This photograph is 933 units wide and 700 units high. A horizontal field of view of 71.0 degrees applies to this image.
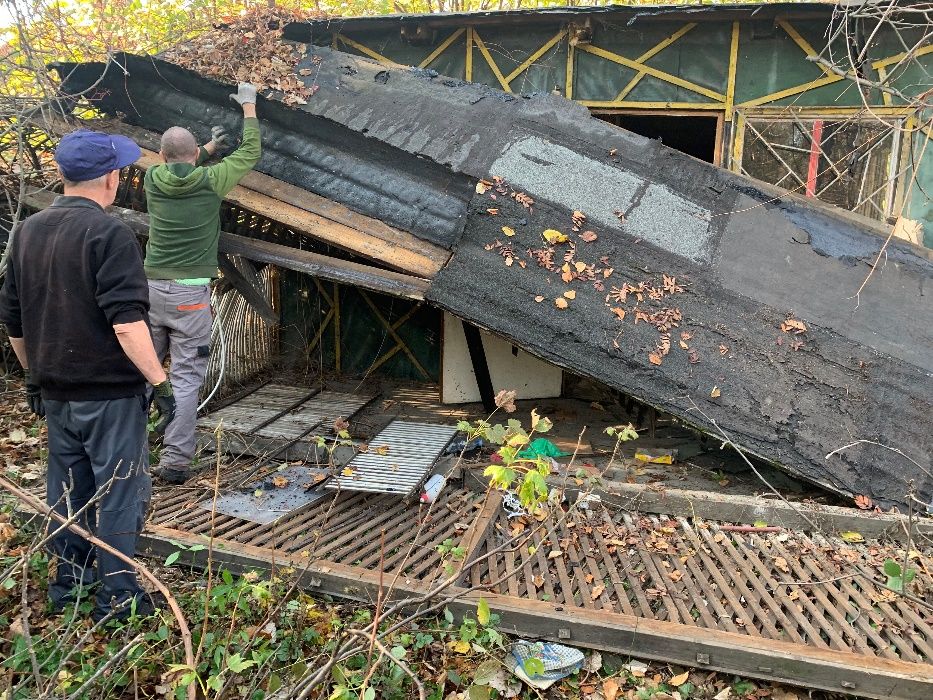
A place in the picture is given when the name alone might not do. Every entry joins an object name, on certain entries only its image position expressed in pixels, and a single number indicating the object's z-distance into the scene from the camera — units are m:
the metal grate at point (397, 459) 4.67
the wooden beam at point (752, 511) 4.18
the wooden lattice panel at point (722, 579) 3.41
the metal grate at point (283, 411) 5.88
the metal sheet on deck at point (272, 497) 4.46
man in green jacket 4.76
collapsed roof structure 4.57
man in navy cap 3.04
